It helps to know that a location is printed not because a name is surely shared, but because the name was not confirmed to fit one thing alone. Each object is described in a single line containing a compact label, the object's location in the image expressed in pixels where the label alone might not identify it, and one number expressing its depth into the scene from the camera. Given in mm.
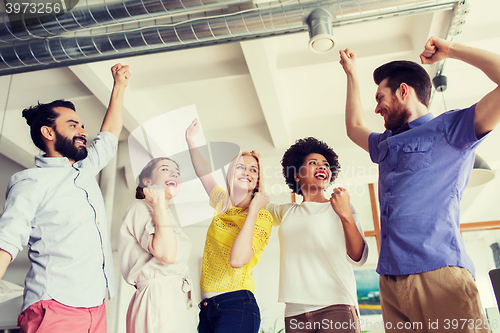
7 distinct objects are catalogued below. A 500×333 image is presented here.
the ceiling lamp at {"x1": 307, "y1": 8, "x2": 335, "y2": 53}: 1863
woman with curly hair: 1348
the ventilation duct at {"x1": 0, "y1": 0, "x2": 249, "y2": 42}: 1850
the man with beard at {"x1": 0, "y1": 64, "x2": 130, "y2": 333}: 1120
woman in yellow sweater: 1369
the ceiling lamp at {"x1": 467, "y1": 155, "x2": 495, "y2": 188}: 2686
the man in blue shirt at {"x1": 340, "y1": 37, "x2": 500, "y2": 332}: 924
